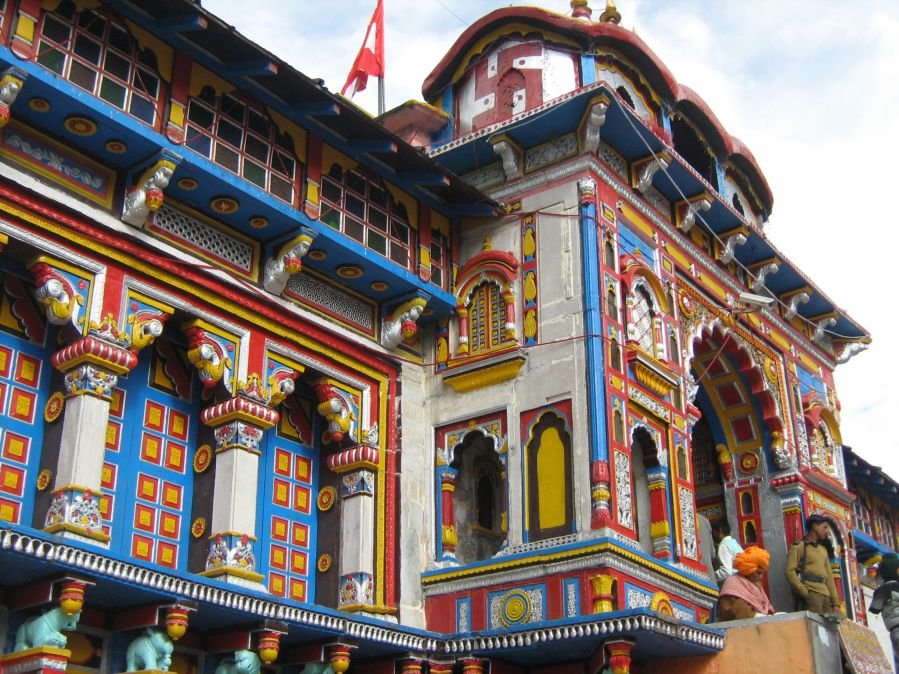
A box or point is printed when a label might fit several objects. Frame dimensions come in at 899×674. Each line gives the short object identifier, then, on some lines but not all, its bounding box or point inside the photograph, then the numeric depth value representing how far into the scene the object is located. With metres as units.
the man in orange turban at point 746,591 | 14.39
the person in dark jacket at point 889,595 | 10.88
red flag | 20.39
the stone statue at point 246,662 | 11.83
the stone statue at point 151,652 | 11.07
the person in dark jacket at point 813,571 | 14.96
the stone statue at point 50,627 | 10.31
